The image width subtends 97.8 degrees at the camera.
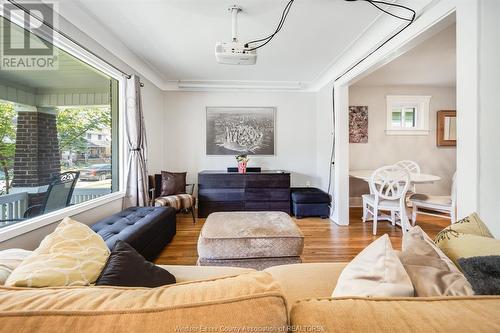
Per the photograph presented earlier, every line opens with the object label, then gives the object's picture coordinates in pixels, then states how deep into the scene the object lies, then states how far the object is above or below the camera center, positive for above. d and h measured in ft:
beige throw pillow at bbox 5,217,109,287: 2.43 -1.23
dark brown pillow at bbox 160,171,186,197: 11.82 -1.07
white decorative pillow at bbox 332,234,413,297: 2.09 -1.15
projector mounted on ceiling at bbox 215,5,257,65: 6.67 +3.51
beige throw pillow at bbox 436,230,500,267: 2.71 -1.06
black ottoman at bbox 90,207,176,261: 6.05 -1.96
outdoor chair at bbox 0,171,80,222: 6.24 -1.01
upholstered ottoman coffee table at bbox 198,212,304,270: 5.85 -2.23
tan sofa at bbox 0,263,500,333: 1.40 -1.02
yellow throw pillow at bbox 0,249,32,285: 2.73 -1.40
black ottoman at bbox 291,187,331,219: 12.28 -2.24
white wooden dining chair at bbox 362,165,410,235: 9.53 -1.19
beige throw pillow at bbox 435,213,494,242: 3.24 -0.94
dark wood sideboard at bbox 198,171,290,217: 12.59 -1.60
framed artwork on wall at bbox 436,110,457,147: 14.58 +2.46
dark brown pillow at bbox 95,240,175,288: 2.60 -1.36
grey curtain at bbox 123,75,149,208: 9.65 +0.63
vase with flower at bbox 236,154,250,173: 13.12 +0.08
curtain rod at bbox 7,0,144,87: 5.51 +3.90
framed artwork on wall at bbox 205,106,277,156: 14.32 +2.31
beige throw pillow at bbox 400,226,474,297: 2.14 -1.13
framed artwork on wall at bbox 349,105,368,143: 14.46 +2.75
